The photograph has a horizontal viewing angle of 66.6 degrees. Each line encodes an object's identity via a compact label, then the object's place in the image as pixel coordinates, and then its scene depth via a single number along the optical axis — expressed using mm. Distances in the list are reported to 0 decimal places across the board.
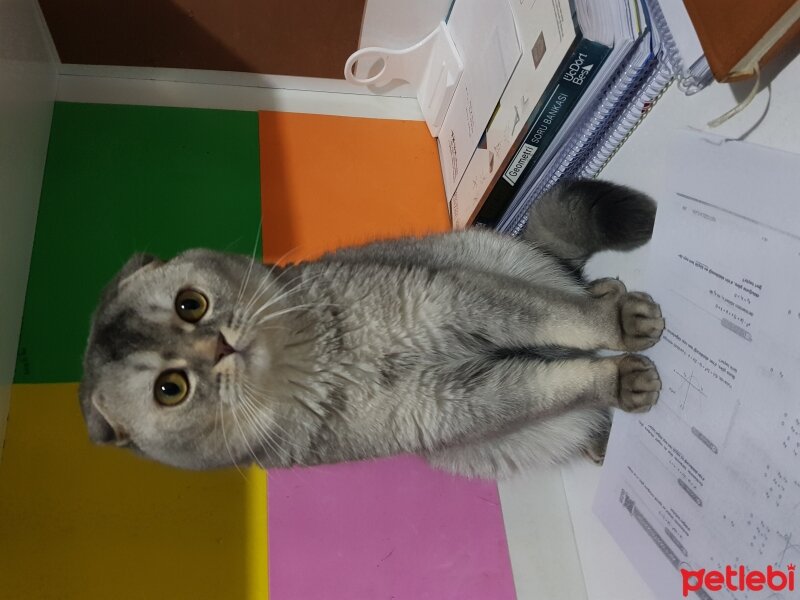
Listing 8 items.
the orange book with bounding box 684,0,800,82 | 218
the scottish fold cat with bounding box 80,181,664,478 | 322
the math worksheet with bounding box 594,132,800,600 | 248
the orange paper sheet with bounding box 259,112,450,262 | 586
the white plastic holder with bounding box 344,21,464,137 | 555
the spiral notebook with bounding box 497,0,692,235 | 298
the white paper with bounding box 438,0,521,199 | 445
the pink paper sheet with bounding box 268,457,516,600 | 457
